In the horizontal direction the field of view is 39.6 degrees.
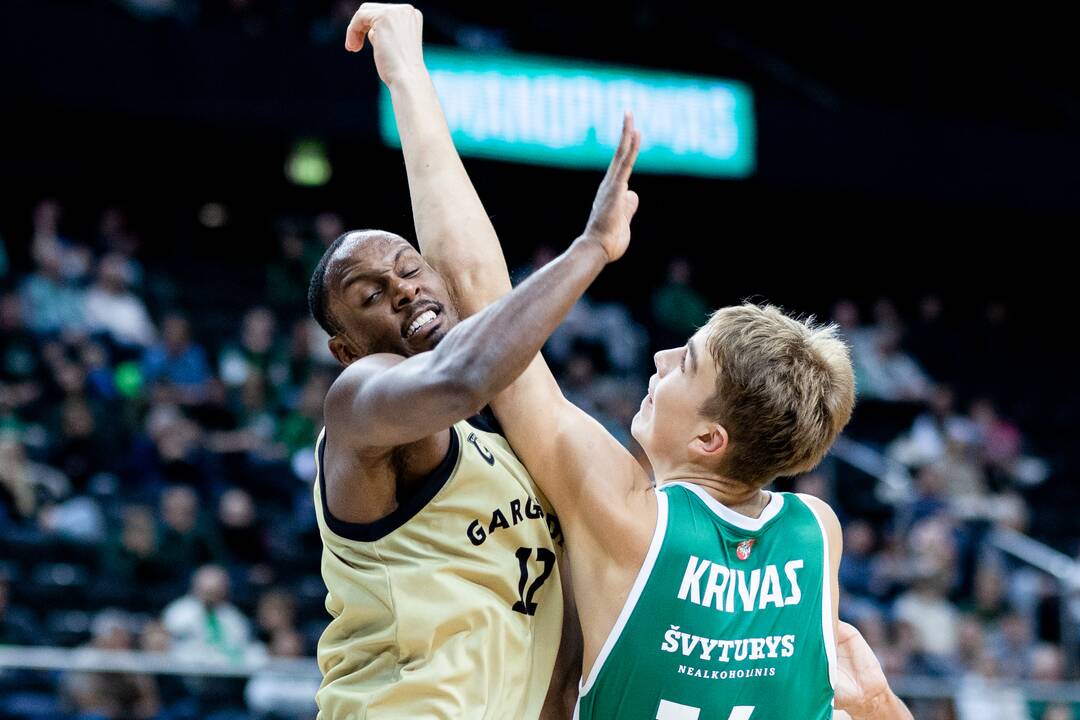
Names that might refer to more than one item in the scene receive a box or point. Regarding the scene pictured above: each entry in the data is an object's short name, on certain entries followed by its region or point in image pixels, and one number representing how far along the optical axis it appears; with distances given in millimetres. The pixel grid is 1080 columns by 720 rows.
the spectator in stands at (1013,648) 10672
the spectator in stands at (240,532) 9484
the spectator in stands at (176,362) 10391
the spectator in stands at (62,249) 10945
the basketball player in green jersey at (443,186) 3393
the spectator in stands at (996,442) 13570
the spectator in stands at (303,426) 10359
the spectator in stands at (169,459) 9648
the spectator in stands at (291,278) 12289
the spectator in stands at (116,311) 10625
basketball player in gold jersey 2707
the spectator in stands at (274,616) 8742
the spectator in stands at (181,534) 9125
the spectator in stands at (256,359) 10789
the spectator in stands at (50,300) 10523
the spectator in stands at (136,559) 9000
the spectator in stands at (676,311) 13859
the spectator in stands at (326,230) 12234
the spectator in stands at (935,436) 13164
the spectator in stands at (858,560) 11070
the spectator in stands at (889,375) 14273
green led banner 13062
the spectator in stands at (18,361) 9938
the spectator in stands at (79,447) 9578
